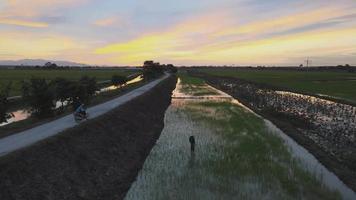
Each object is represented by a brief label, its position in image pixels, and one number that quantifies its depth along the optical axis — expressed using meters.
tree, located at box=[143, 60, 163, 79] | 114.06
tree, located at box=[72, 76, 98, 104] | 33.19
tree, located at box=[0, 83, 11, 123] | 23.58
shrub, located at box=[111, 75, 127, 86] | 68.94
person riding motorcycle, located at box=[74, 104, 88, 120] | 23.11
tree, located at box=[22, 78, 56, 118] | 28.89
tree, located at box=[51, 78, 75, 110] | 32.73
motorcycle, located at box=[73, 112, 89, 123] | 23.00
